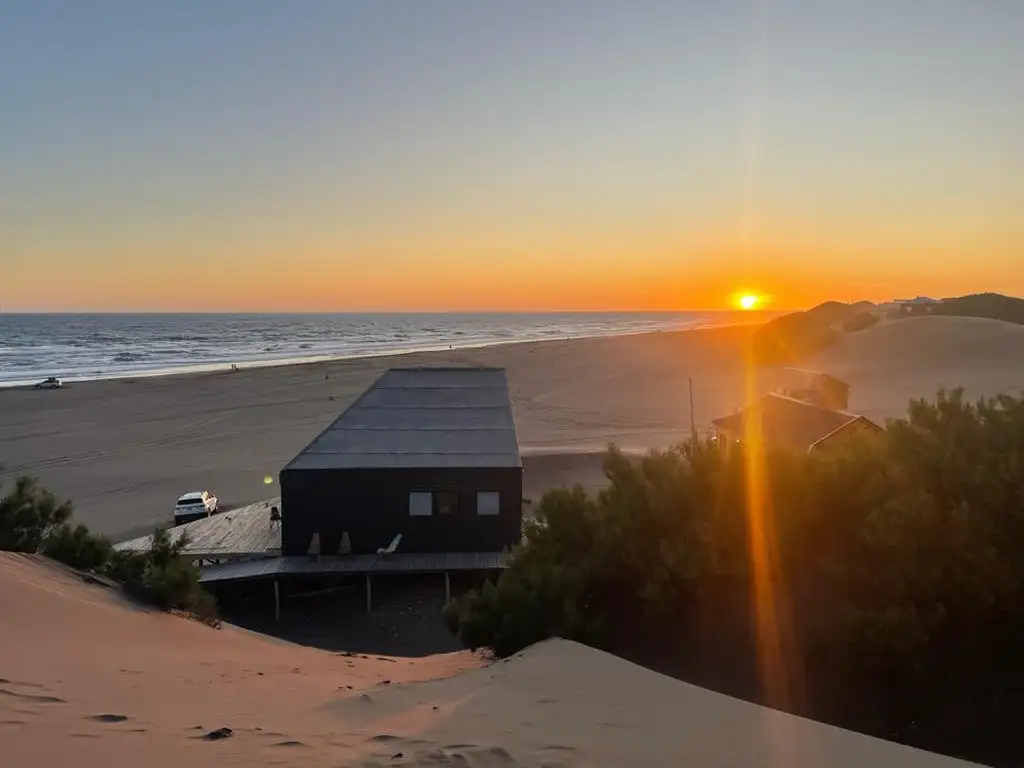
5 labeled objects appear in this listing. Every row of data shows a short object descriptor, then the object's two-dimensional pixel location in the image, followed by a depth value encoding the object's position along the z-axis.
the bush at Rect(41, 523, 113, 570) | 12.48
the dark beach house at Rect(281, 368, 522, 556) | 18.48
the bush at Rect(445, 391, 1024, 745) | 8.19
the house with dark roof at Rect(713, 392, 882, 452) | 23.52
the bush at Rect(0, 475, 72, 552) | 13.23
